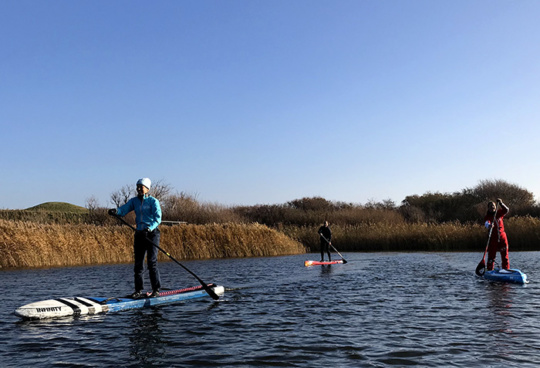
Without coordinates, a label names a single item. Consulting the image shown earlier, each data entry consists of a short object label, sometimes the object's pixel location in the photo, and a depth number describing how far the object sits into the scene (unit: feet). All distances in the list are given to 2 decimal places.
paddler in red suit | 47.71
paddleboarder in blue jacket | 34.96
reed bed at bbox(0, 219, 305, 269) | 71.87
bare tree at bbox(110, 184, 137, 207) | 195.11
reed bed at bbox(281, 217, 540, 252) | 103.09
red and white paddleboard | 73.05
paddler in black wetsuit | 80.35
